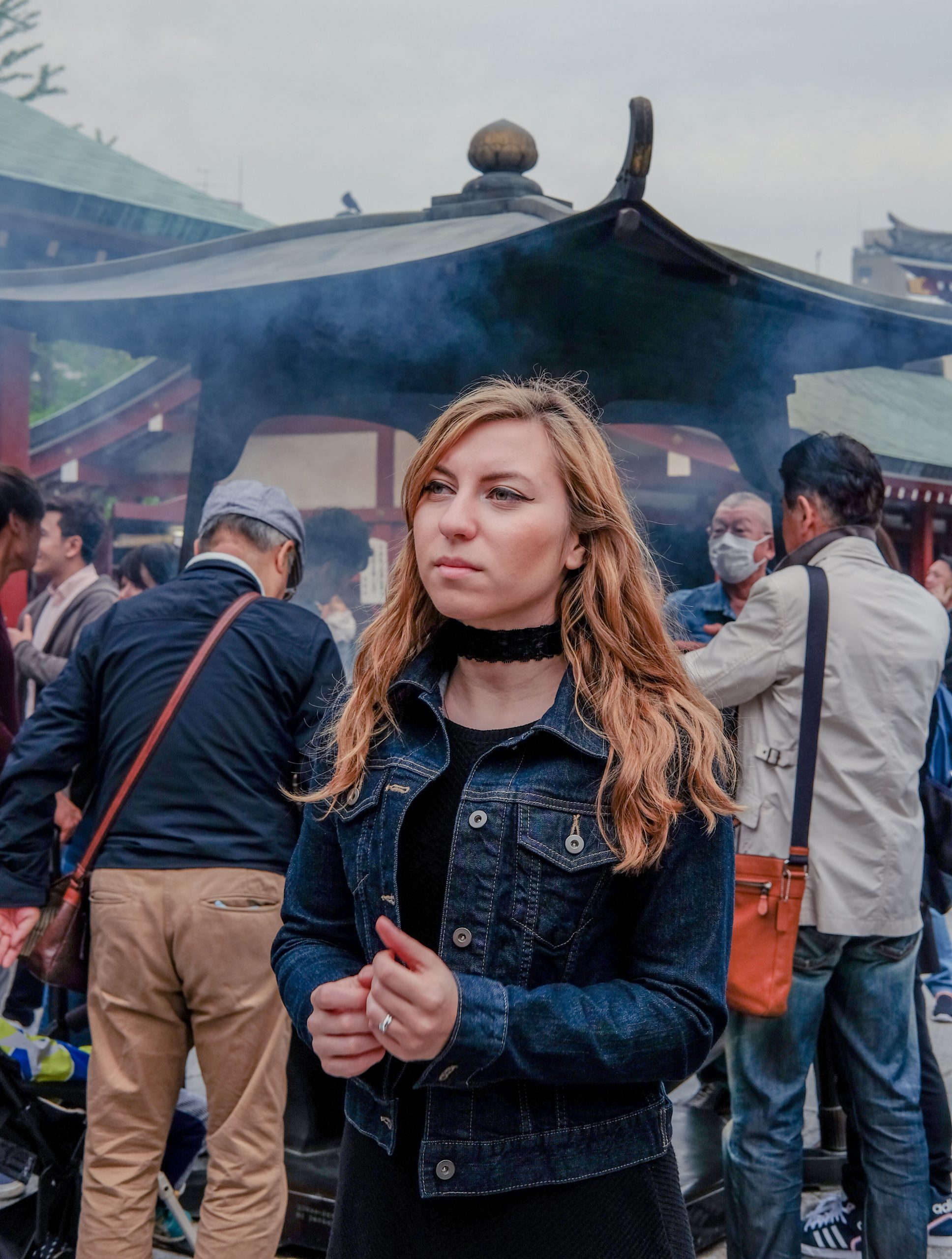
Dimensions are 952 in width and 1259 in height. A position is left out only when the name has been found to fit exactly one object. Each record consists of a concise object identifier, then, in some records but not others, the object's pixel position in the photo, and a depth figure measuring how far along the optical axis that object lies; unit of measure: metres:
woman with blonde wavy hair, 1.29
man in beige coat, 2.52
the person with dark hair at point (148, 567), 4.60
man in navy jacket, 2.57
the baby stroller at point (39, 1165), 2.64
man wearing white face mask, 4.14
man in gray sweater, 4.23
